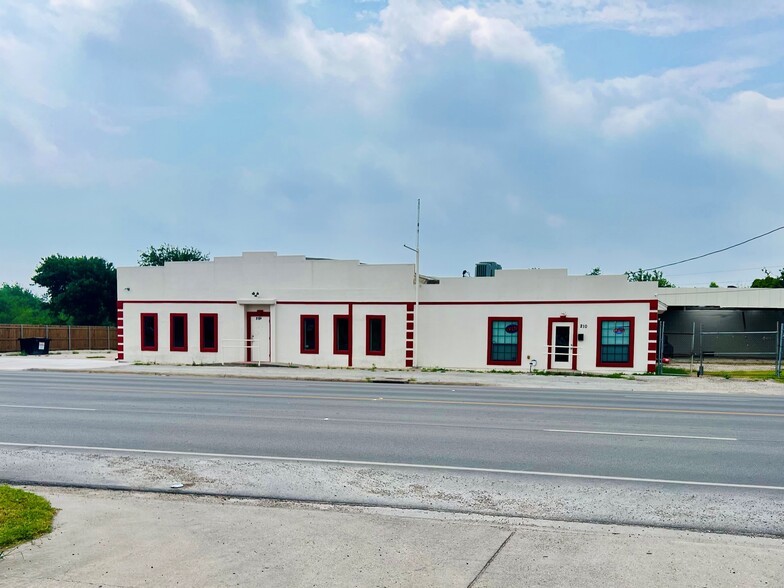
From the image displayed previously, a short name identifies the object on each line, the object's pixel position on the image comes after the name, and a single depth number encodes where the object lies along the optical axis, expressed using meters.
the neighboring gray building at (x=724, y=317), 35.69
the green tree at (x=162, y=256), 63.06
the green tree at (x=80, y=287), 59.59
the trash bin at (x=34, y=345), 38.75
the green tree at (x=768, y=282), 59.22
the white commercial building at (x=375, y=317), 26.30
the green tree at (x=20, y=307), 81.86
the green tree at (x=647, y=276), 72.94
